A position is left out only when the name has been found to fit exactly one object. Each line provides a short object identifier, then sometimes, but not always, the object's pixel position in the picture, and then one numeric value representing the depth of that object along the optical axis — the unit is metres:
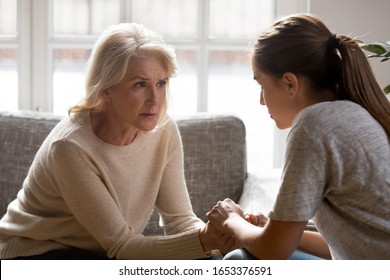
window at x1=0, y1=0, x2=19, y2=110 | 5.85
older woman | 3.64
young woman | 2.82
